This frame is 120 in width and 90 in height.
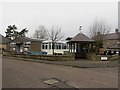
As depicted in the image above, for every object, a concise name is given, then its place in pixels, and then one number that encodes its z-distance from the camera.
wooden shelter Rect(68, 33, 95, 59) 14.22
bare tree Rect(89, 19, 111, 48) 23.94
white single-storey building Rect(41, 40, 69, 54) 26.30
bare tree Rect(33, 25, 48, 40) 34.42
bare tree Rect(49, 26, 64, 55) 27.00
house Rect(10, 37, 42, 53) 25.42
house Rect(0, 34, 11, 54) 34.87
